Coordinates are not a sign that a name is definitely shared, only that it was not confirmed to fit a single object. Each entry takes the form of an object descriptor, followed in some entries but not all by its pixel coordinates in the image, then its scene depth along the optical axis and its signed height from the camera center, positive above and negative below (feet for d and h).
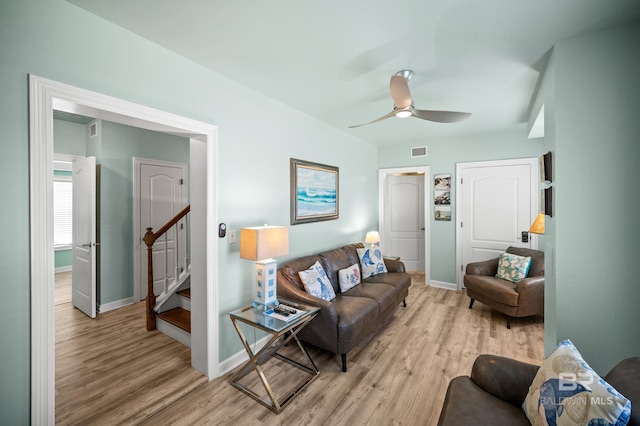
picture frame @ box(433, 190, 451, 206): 15.81 +0.81
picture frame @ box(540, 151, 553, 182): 6.93 +1.11
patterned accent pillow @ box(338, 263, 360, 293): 11.22 -2.71
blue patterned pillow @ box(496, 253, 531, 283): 11.94 -2.42
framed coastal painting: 11.09 +0.85
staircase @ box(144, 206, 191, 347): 10.34 -3.61
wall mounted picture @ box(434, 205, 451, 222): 15.83 -0.10
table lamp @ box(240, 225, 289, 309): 7.79 -1.19
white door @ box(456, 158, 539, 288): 13.94 +0.26
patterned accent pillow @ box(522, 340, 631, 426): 3.43 -2.48
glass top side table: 6.87 -3.44
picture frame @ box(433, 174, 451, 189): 15.78 +1.71
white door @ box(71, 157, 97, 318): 11.86 -1.09
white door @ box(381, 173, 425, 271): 19.76 -0.57
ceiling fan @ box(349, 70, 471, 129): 6.93 +2.86
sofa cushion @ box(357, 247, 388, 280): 12.94 -2.37
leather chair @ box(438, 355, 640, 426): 4.13 -3.28
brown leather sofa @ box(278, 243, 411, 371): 8.28 -3.13
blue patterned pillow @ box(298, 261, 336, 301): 9.42 -2.47
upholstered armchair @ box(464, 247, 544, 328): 10.75 -3.10
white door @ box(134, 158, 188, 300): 13.89 +0.02
